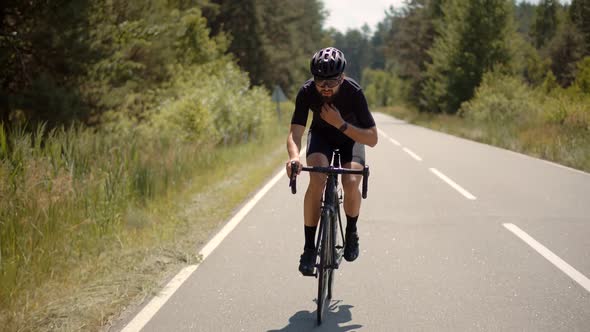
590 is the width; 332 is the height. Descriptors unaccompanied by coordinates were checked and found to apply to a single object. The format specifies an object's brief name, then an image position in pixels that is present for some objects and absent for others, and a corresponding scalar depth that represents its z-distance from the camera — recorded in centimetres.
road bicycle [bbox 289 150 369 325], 409
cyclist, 406
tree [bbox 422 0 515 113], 4103
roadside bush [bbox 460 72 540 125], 2782
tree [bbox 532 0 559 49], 9238
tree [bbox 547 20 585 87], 6612
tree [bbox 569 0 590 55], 4631
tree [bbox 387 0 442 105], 5491
